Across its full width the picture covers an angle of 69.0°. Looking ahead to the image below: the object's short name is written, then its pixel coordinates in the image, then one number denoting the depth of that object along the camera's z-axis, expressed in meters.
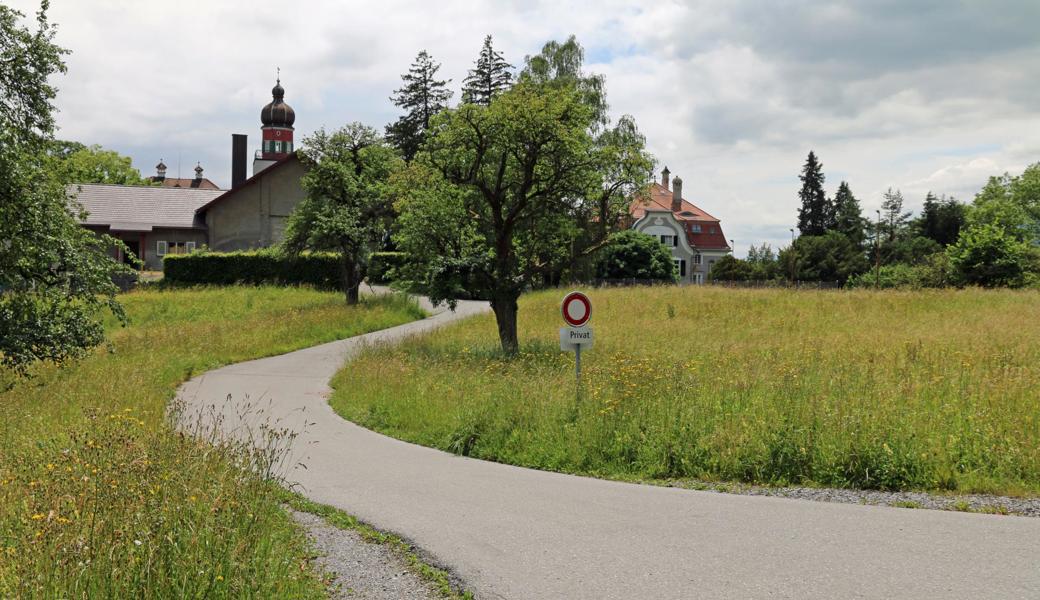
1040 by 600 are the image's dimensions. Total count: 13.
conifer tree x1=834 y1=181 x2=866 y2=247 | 83.56
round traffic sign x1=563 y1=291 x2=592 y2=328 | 11.80
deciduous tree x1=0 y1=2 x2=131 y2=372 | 13.02
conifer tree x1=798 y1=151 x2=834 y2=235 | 87.88
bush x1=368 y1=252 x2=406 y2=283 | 44.09
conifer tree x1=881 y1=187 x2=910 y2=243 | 89.56
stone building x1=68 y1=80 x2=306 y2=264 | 53.12
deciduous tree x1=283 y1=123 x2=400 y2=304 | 33.44
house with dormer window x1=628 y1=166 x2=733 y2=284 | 80.50
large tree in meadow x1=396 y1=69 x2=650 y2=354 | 19.78
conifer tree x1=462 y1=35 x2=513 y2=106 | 55.97
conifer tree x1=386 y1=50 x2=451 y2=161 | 62.96
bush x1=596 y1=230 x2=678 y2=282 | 57.09
